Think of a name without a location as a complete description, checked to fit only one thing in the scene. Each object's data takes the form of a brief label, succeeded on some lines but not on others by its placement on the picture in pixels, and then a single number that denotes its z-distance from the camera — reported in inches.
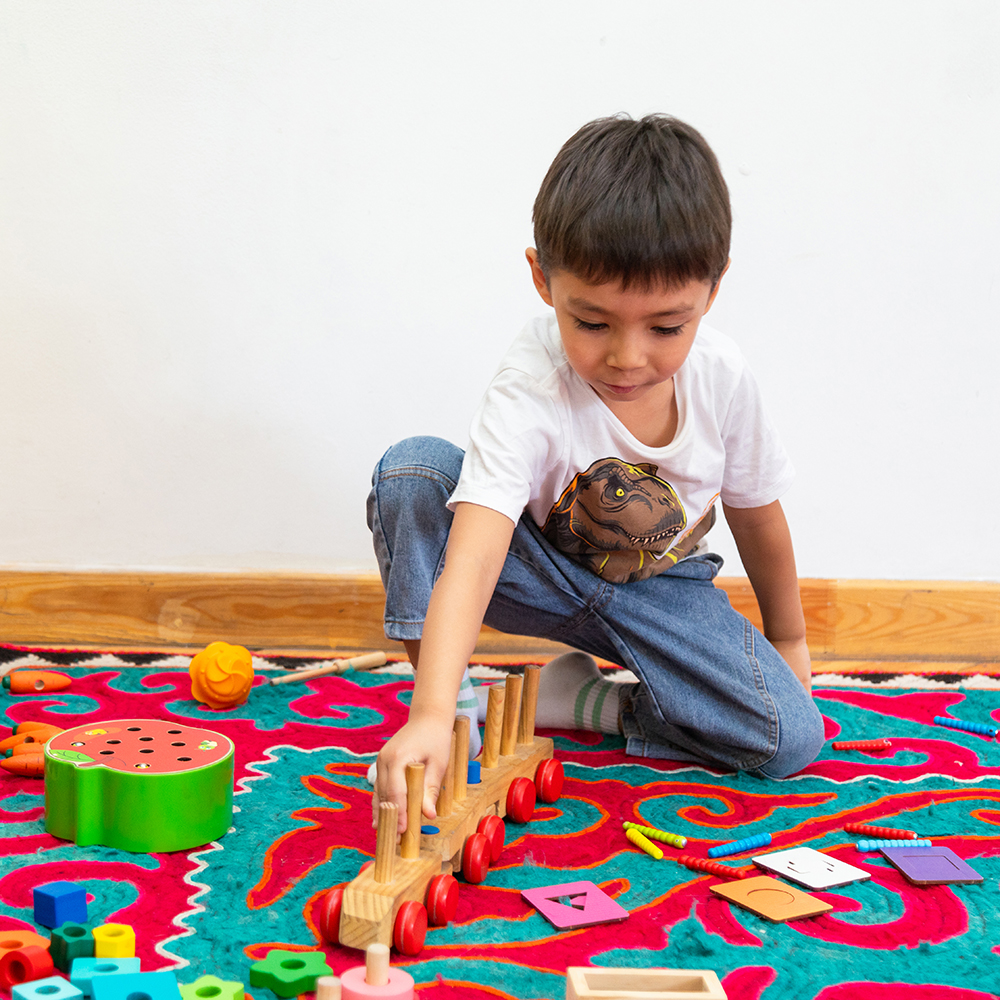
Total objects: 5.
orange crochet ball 41.1
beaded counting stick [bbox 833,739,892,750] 40.1
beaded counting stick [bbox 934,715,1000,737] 42.0
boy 30.0
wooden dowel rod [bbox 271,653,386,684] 45.7
